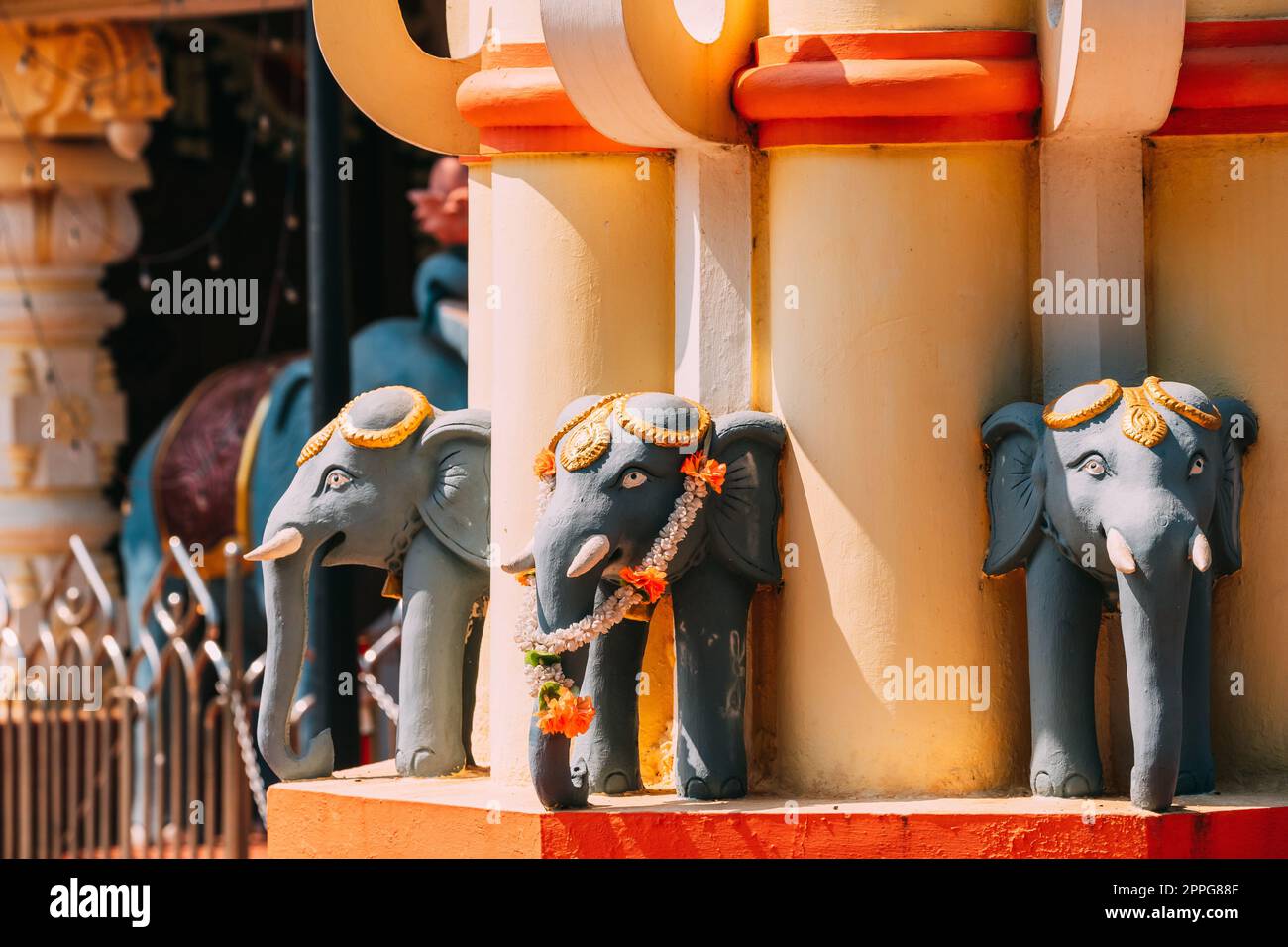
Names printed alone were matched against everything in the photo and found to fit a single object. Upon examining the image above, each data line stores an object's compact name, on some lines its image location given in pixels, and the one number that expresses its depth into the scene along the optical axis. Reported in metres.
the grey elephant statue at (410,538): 7.23
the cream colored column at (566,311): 6.96
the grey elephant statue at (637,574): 6.45
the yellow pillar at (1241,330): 6.65
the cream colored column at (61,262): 14.38
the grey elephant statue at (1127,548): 6.24
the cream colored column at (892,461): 6.59
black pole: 10.08
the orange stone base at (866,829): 6.24
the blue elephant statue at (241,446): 13.44
